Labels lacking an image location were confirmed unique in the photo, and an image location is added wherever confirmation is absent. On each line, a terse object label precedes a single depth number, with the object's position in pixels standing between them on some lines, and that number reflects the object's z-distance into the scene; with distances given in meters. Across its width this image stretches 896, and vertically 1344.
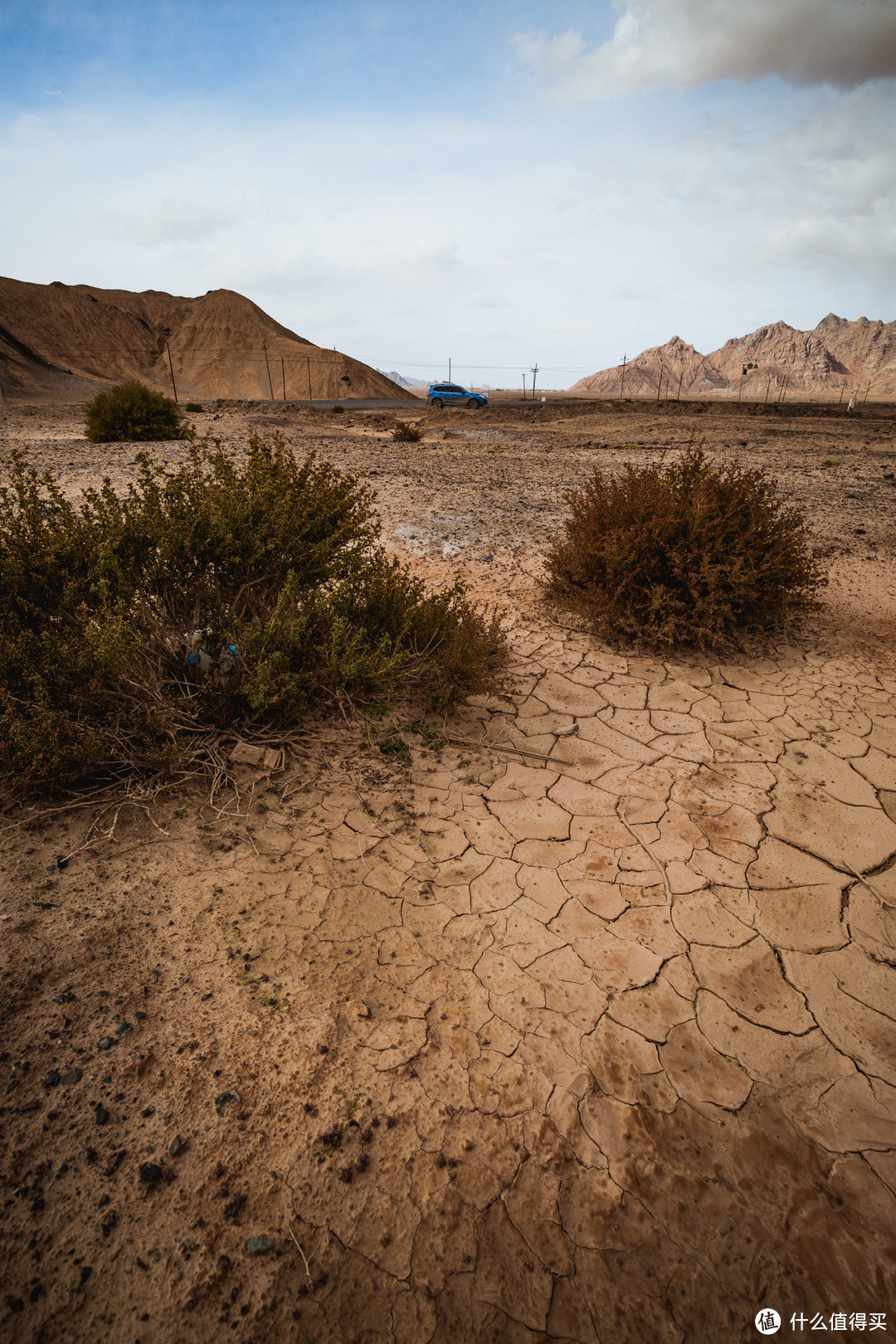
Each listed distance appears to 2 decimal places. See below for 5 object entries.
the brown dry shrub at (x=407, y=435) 13.83
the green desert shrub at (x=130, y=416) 11.76
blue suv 28.91
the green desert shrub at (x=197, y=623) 2.29
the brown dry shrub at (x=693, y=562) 3.94
